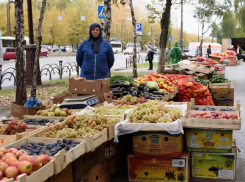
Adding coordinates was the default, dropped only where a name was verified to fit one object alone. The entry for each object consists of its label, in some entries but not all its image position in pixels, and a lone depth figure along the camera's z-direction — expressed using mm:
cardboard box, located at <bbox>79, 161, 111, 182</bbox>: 4793
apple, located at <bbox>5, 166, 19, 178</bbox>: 3373
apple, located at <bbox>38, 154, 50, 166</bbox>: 3681
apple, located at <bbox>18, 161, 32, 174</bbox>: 3432
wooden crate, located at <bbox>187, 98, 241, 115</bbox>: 6056
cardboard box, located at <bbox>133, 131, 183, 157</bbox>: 5363
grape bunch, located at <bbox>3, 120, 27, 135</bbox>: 5152
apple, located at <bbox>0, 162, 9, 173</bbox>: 3424
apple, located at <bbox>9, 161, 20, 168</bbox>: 3477
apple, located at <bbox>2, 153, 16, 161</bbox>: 3662
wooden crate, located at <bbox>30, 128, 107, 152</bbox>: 4450
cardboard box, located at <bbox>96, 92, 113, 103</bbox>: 7109
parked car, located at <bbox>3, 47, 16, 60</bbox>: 45219
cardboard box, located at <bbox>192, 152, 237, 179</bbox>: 5457
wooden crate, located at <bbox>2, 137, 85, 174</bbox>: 3795
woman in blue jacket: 8117
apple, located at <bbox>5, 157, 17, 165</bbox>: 3566
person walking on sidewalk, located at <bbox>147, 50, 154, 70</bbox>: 27141
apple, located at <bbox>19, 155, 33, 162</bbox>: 3607
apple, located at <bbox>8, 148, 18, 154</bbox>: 3918
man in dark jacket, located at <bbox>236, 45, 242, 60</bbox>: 42094
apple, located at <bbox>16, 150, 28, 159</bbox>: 3791
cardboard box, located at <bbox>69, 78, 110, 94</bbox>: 7086
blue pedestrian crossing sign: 11825
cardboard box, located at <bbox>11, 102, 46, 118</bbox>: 6939
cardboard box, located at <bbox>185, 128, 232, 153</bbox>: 5427
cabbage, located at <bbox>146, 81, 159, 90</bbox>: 9008
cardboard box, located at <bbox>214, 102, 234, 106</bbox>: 9961
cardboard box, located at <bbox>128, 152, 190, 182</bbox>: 5379
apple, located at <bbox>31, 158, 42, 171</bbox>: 3543
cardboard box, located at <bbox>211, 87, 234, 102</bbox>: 9984
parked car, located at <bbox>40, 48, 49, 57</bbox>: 53875
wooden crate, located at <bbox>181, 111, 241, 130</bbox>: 5250
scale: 6566
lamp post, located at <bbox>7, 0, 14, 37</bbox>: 48522
